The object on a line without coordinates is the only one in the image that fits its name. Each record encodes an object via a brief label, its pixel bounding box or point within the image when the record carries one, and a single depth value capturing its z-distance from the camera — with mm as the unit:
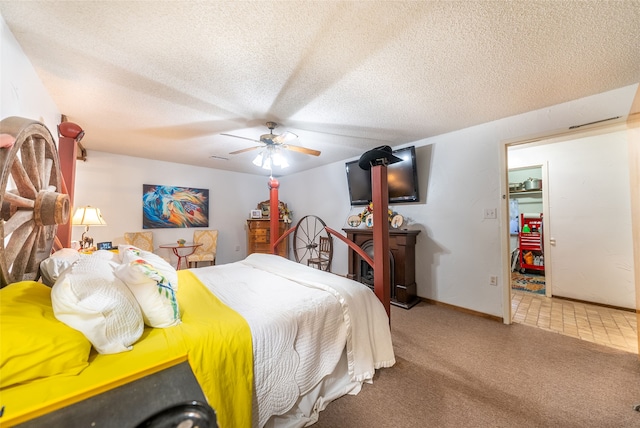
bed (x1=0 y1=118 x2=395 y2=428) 736
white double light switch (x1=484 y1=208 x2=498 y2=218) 2668
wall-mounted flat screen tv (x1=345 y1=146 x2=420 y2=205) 3281
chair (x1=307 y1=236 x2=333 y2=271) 4274
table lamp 2662
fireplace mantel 3105
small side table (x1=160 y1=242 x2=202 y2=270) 4059
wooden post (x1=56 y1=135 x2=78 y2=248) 1784
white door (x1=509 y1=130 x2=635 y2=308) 2902
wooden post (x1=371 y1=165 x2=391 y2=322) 1802
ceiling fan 2451
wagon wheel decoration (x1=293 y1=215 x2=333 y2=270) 4703
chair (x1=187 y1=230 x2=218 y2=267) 4438
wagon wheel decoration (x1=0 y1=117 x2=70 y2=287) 987
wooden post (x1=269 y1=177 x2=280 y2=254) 2916
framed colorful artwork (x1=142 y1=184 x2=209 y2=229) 4211
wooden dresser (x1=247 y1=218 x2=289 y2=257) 4816
